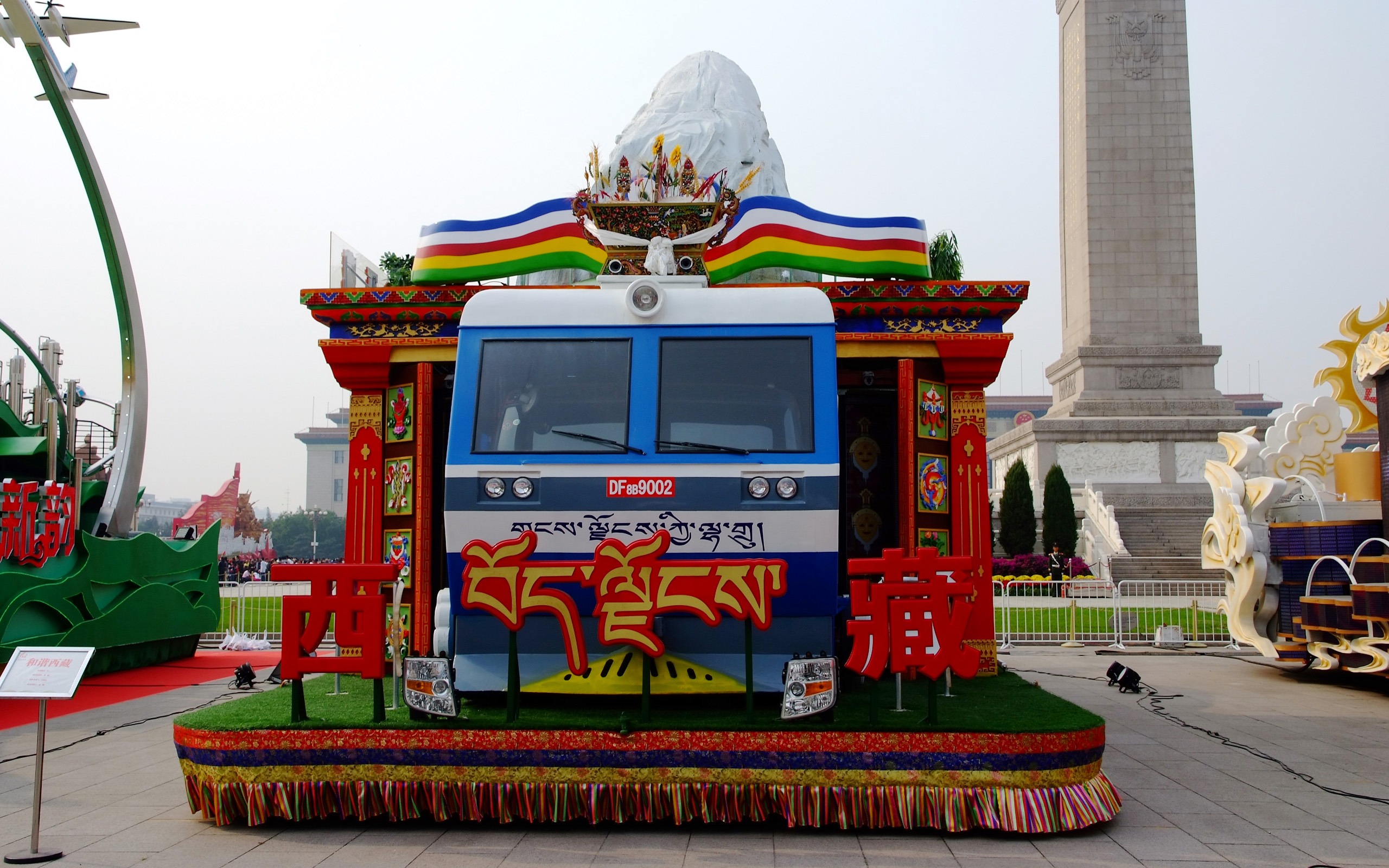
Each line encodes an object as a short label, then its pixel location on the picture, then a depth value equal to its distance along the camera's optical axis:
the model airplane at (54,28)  12.81
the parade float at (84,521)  11.70
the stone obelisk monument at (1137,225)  35.94
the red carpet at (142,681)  10.81
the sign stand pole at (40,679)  5.40
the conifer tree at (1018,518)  31.11
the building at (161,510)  150.12
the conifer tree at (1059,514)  31.05
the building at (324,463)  121.88
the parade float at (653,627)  5.69
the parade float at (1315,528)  11.59
